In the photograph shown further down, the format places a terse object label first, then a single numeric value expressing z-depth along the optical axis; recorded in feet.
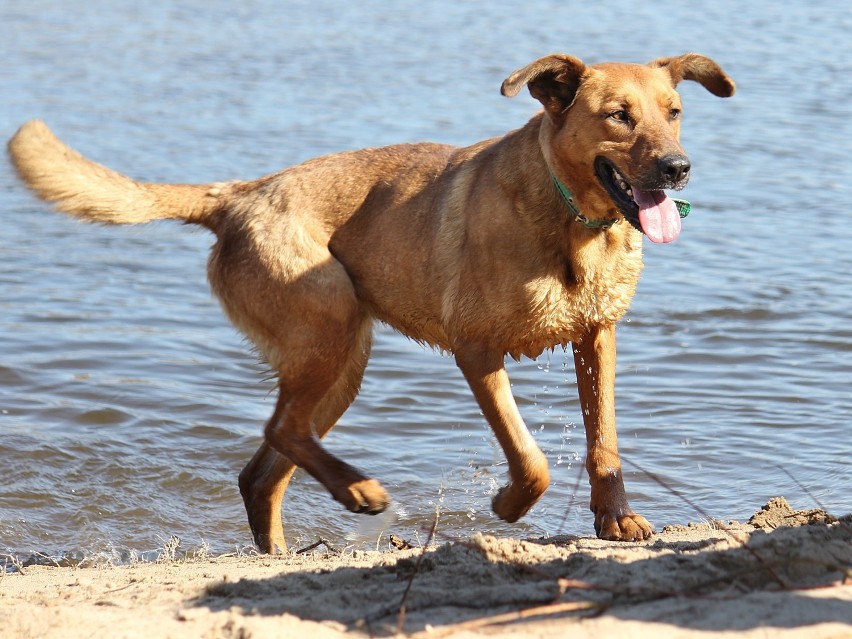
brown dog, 33.68
